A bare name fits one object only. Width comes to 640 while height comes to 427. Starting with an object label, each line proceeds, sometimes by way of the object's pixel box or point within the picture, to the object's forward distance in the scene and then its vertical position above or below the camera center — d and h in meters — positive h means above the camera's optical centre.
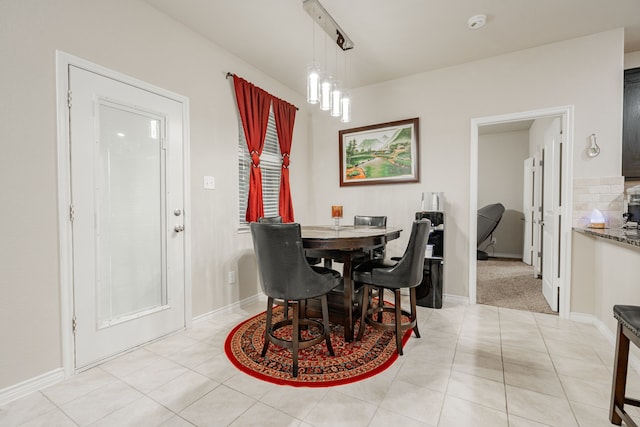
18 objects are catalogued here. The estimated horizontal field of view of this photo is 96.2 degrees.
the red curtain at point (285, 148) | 3.71 +0.79
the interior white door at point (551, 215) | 2.99 -0.09
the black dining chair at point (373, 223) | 3.19 -0.18
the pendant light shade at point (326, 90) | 2.32 +0.95
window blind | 3.29 +0.45
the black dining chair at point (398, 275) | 2.10 -0.51
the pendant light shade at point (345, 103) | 2.57 +0.93
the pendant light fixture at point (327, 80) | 2.21 +1.03
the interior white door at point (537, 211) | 4.20 -0.06
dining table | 1.98 -0.27
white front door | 1.95 -0.06
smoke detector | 2.46 +1.63
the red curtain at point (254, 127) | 3.13 +0.92
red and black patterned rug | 1.83 -1.08
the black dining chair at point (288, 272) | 1.82 -0.42
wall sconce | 2.66 +0.55
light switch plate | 2.82 +0.25
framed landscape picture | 3.58 +0.71
